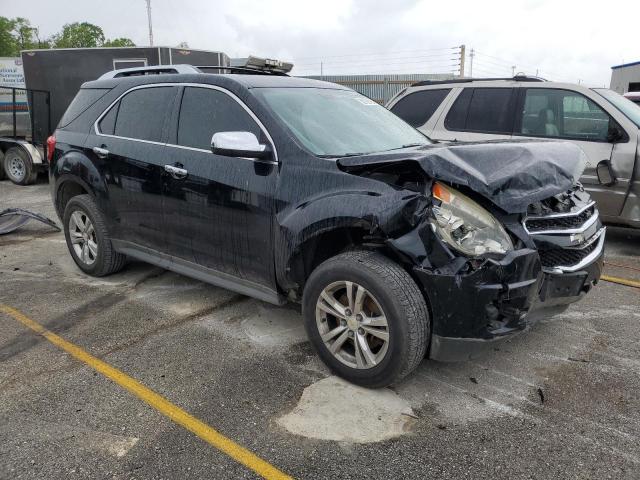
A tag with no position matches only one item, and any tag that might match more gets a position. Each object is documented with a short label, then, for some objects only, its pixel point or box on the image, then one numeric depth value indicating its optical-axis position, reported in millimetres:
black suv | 2818
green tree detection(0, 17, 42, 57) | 52350
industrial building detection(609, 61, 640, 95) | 32125
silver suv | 5762
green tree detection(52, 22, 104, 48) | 63562
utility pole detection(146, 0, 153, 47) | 54469
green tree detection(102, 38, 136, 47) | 64500
